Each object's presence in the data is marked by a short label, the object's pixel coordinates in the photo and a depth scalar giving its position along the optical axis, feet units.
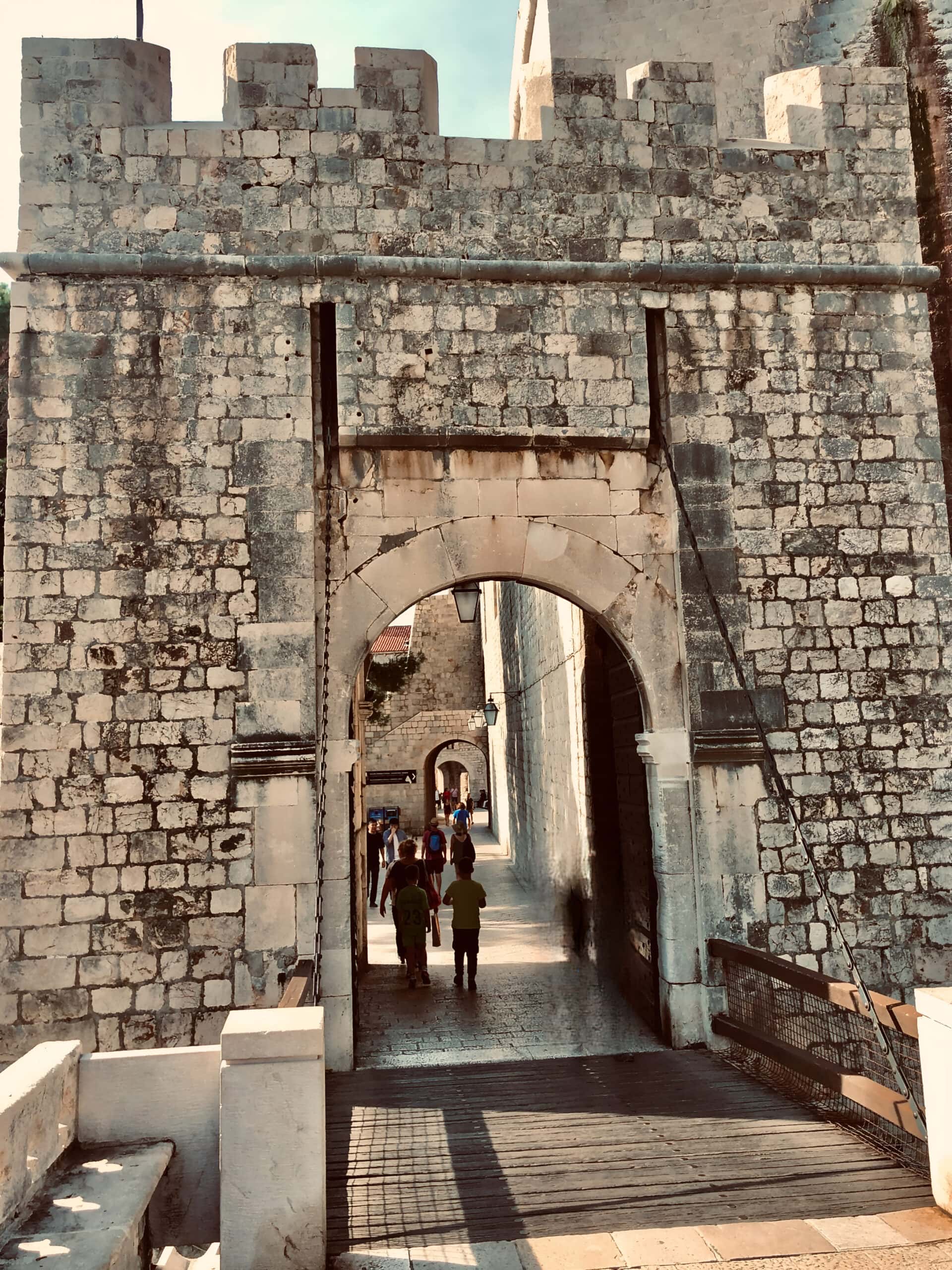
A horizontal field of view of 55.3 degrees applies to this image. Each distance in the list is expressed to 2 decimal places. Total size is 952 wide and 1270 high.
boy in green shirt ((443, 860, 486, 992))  23.81
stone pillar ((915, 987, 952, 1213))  10.52
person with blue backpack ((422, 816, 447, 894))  34.60
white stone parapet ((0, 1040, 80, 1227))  9.00
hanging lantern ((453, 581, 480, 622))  30.55
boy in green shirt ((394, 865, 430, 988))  24.84
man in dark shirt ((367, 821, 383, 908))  39.09
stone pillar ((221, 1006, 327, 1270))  9.82
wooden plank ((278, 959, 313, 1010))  13.30
